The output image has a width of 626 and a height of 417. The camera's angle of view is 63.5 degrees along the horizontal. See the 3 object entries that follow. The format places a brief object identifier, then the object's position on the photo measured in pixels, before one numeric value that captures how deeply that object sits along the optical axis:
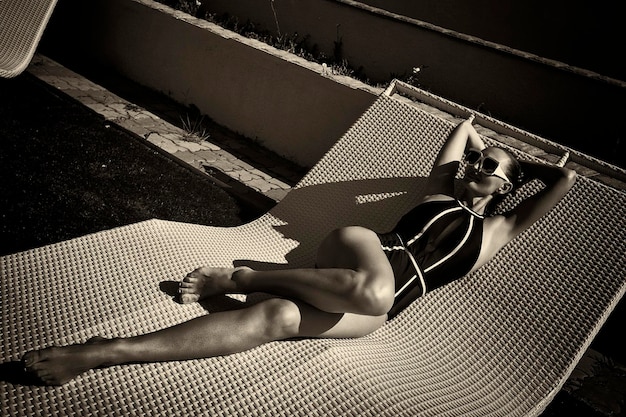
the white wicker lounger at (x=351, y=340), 1.76
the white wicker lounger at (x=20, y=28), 3.98
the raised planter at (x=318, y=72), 4.82
